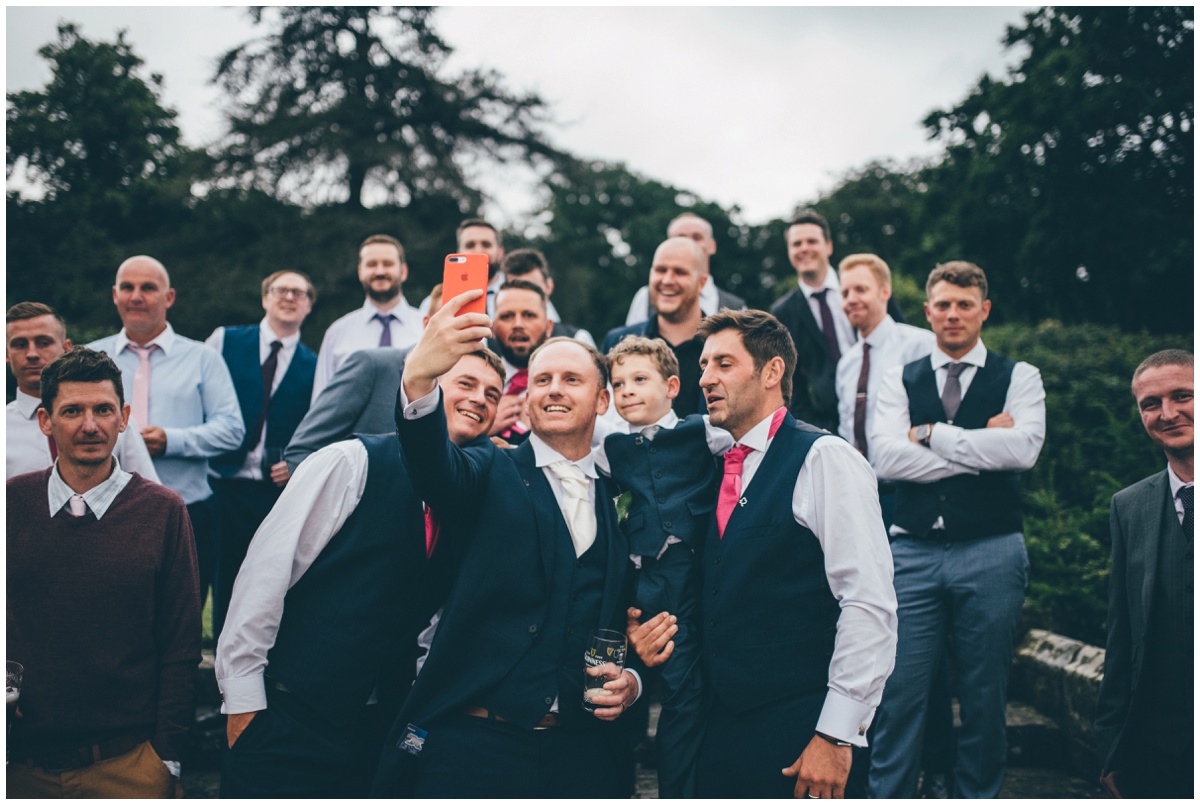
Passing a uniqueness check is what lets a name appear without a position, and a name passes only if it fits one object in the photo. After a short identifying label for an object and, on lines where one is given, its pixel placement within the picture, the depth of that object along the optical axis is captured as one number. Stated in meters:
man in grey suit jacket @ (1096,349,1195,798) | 3.27
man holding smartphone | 2.90
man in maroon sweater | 3.23
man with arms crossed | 4.08
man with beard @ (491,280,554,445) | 4.96
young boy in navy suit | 3.15
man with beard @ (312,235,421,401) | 5.67
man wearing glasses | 5.16
